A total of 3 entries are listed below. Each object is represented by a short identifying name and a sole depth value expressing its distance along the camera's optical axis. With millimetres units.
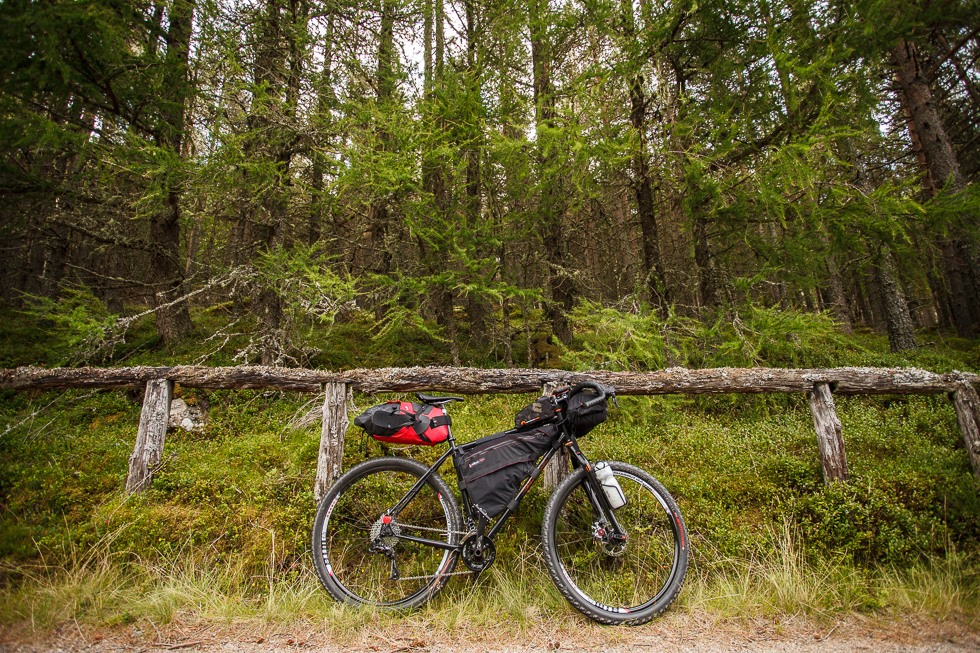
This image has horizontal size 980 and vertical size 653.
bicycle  2783
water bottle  2809
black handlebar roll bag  2867
